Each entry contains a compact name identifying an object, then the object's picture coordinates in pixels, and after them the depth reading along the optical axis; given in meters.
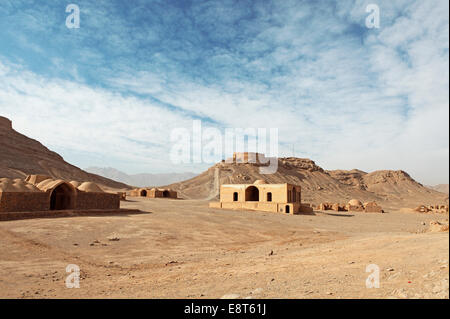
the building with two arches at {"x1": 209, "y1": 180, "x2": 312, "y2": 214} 29.70
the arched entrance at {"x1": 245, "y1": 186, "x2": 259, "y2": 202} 33.57
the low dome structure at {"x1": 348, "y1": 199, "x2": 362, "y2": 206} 44.33
